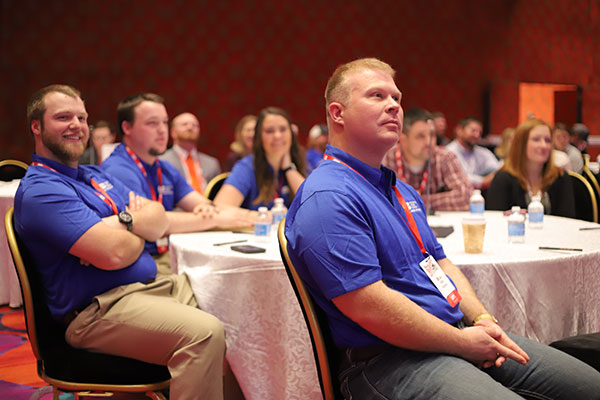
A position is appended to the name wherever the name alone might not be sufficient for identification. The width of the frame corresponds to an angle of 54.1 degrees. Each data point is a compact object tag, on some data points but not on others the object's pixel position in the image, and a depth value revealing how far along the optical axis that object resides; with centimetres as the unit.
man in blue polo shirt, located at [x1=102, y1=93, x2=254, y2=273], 297
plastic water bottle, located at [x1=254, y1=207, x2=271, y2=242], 246
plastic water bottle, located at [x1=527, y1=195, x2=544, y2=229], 274
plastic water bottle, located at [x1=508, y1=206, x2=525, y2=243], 234
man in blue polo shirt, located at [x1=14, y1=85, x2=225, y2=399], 188
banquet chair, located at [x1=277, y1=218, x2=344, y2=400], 146
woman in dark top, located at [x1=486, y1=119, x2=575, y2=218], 351
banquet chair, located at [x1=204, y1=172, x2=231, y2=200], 362
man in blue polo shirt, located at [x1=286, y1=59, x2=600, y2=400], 133
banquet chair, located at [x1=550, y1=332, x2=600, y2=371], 182
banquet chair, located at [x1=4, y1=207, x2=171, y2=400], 184
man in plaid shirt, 346
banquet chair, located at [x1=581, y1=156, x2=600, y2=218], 450
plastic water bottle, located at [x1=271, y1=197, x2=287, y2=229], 281
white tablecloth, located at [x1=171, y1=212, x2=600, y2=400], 204
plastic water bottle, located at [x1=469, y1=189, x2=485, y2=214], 288
